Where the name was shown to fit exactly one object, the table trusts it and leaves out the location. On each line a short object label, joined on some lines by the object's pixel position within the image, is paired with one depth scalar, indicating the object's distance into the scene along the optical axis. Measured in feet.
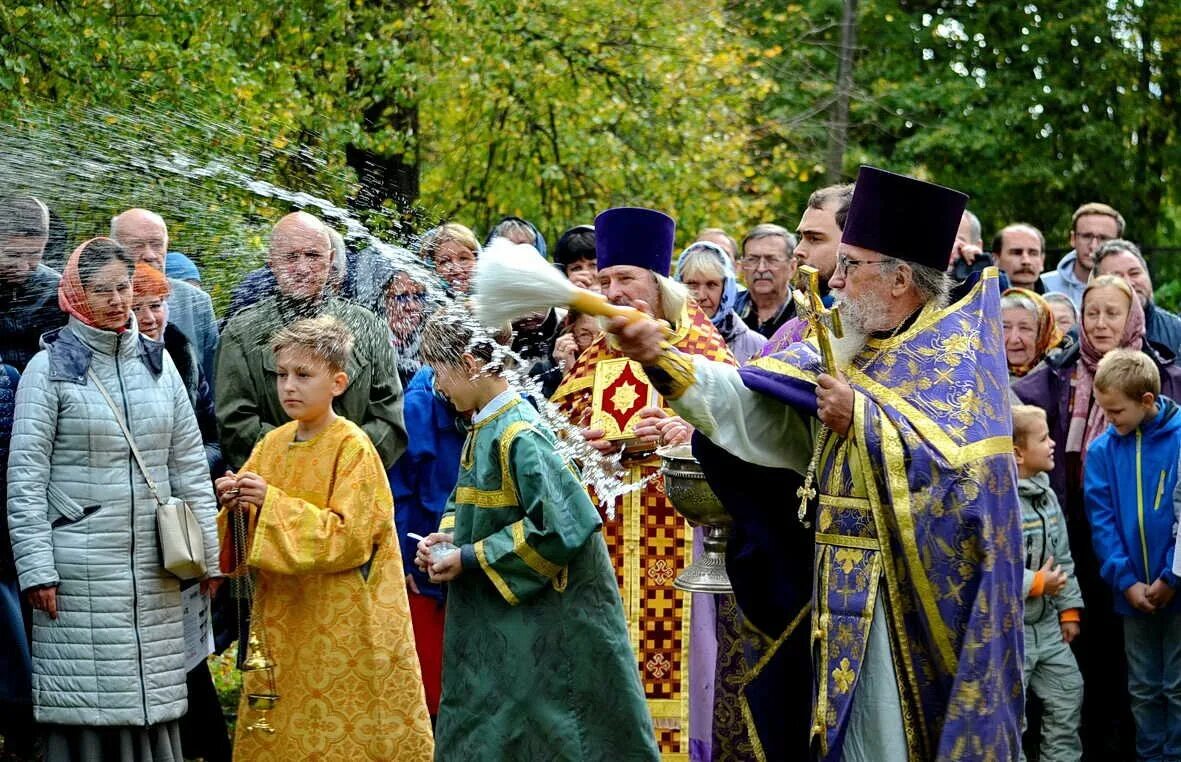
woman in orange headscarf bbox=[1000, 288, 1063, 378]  29.84
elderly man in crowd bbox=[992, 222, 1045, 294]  33.71
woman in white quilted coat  21.20
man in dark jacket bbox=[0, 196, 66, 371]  22.89
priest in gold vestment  24.02
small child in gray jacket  26.32
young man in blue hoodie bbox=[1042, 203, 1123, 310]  34.88
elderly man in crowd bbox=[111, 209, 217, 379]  23.21
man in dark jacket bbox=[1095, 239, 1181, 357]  30.55
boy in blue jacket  26.63
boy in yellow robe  21.75
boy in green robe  19.60
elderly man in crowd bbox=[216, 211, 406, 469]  23.43
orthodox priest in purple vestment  16.08
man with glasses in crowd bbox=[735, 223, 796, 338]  28.58
